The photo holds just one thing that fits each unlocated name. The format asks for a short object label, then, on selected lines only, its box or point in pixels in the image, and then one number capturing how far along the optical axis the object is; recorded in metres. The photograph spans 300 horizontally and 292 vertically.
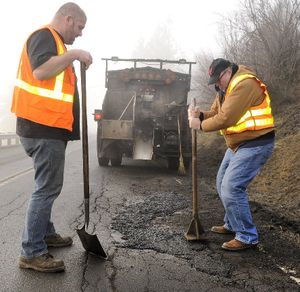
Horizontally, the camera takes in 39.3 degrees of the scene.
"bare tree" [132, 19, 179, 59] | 56.34
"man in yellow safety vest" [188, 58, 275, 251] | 4.28
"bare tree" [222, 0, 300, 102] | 11.40
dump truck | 10.21
